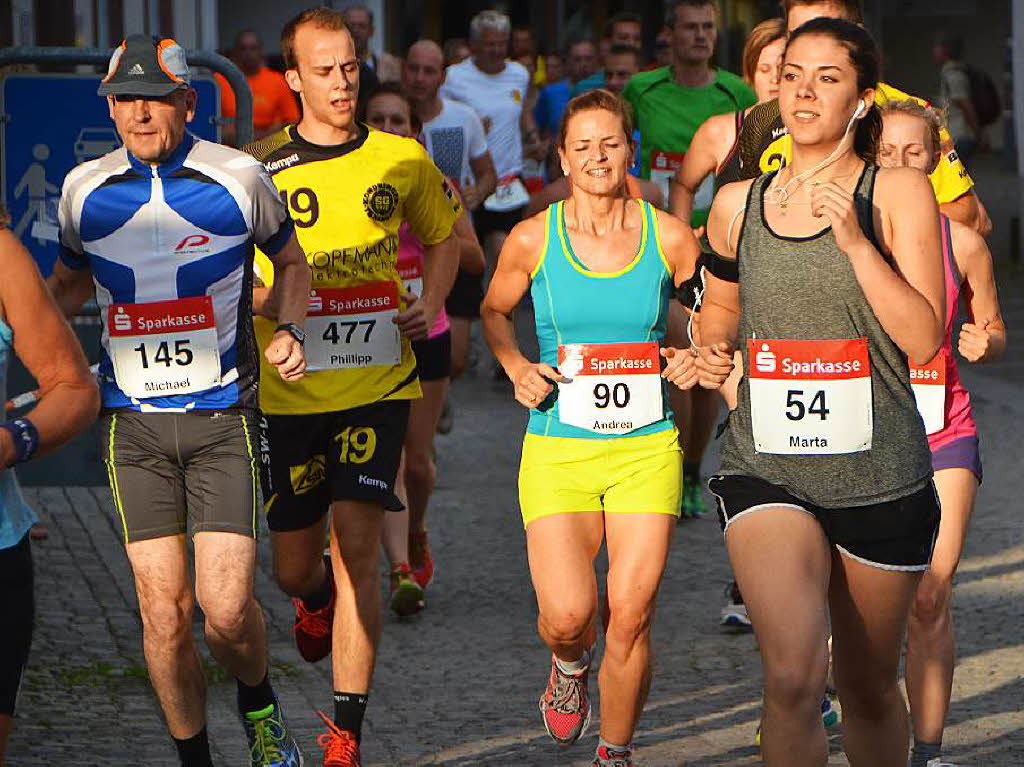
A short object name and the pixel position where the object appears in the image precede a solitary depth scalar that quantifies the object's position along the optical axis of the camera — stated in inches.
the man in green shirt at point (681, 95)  778.2
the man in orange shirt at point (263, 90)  1466.5
